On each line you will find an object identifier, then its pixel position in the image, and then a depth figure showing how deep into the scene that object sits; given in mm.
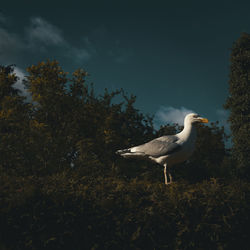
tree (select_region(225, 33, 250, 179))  15974
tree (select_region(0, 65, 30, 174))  8820
